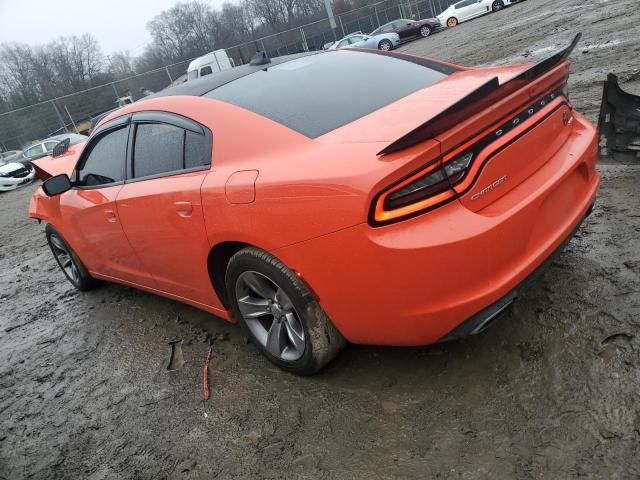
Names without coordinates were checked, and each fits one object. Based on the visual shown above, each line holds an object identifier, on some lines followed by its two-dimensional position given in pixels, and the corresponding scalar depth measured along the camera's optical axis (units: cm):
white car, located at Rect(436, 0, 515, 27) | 2684
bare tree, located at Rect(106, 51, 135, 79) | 6994
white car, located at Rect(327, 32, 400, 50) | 2575
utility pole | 3884
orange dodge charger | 191
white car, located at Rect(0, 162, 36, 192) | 1725
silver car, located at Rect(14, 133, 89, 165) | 1809
